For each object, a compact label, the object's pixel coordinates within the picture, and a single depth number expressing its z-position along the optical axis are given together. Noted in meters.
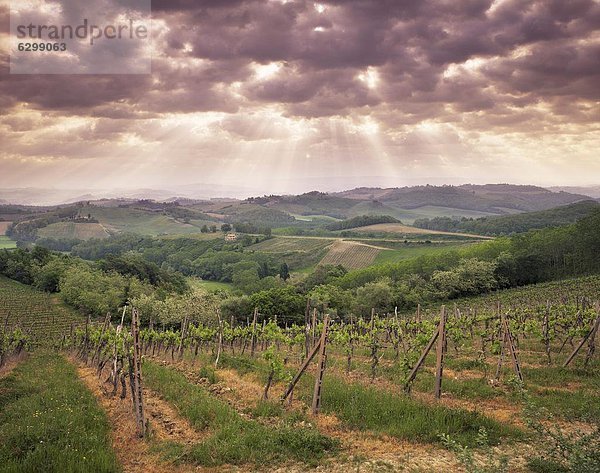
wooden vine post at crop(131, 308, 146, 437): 11.44
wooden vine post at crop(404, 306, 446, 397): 13.36
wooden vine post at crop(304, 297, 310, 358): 19.89
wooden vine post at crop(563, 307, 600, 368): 16.98
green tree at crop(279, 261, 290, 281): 122.81
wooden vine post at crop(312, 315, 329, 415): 12.73
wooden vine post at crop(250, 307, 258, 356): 25.03
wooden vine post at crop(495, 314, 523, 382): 15.30
